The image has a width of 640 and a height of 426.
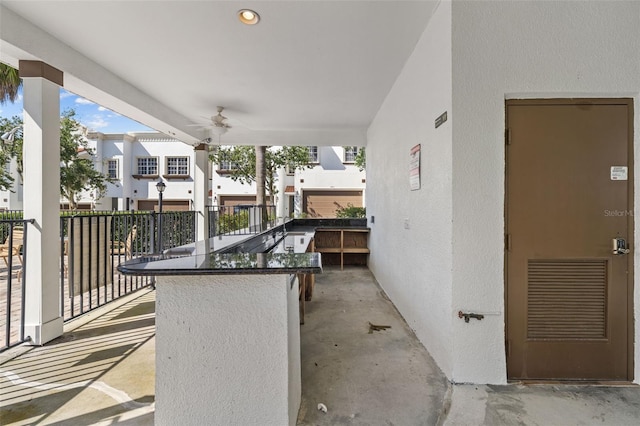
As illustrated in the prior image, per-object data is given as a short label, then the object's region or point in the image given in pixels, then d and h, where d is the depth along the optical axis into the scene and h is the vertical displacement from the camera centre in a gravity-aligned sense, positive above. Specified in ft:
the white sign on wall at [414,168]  8.98 +1.39
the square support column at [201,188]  18.92 +1.55
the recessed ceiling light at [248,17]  7.54 +5.15
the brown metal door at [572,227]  6.75 -0.35
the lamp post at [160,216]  13.33 -0.22
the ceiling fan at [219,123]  14.76 +4.61
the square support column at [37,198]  8.45 +0.40
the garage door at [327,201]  42.98 +1.58
